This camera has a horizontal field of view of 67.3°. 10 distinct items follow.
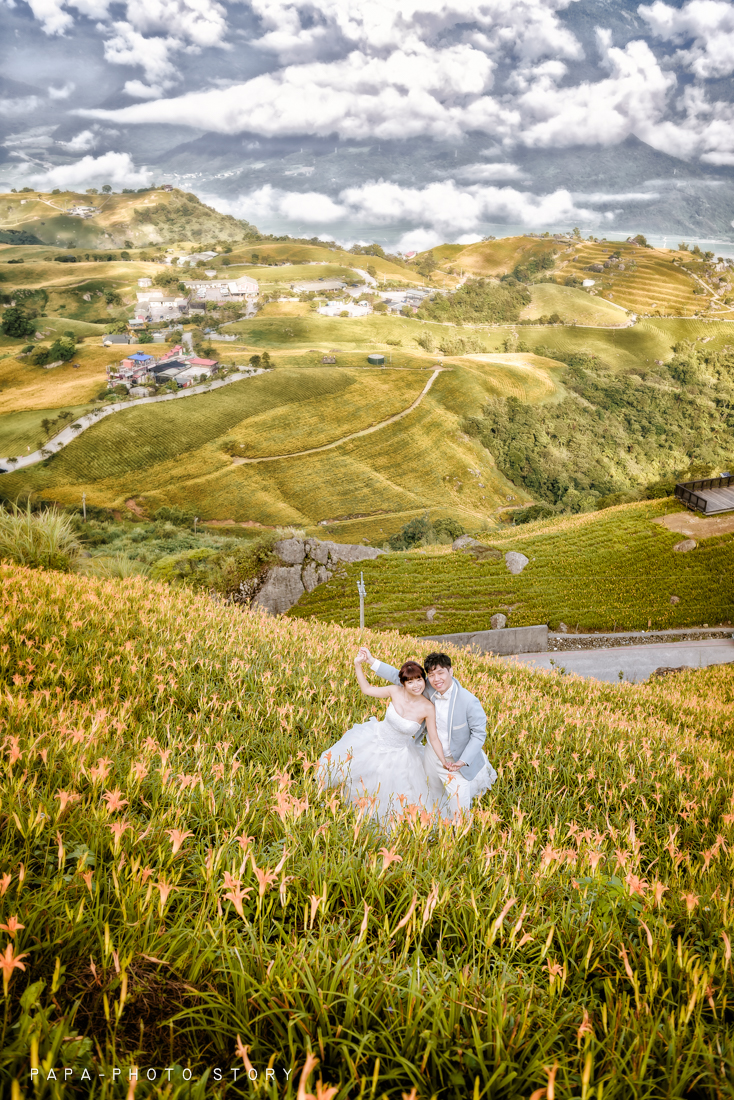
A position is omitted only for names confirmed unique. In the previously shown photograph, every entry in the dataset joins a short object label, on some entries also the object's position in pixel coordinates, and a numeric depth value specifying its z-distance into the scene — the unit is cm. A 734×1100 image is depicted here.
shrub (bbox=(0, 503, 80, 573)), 885
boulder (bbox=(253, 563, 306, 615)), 2645
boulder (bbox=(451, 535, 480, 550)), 3362
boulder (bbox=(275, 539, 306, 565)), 2800
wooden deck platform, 3281
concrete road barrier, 2609
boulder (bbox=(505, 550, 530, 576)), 2992
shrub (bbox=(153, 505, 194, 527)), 7962
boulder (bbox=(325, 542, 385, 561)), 2969
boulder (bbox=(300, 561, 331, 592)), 2803
